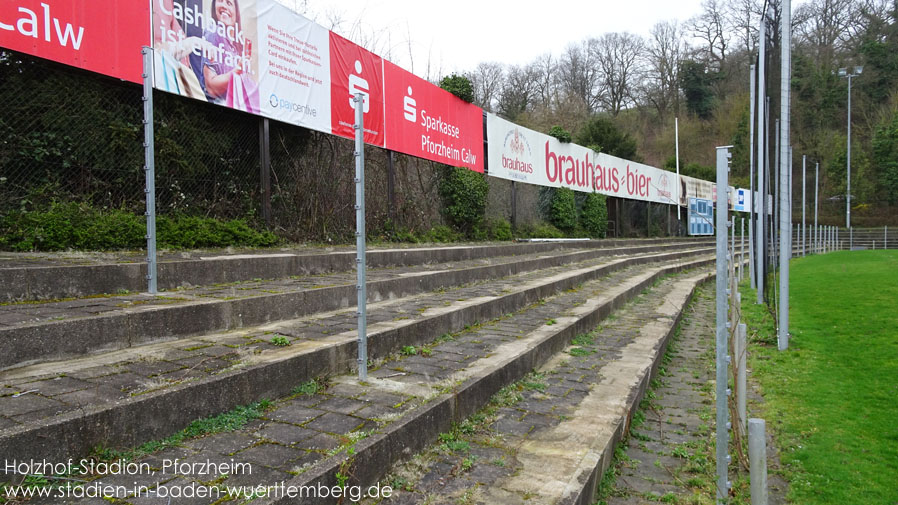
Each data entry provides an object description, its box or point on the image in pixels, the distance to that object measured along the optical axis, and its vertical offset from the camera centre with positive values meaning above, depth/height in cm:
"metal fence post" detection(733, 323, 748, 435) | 299 -76
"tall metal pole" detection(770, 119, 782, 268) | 866 +67
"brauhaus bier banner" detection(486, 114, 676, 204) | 1234 +224
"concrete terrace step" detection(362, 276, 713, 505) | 229 -110
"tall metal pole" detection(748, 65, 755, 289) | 1020 +102
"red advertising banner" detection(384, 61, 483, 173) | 881 +226
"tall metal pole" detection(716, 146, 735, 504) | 226 -44
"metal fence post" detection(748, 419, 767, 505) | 191 -83
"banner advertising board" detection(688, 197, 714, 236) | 2531 +92
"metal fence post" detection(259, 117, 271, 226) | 659 +95
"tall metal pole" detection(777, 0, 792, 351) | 616 +80
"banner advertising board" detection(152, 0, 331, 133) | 520 +210
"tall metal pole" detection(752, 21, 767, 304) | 934 +137
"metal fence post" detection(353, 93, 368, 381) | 302 -1
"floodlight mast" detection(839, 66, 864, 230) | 3479 +253
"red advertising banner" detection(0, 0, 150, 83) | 395 +174
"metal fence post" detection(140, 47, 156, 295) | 359 +57
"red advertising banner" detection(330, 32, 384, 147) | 744 +235
